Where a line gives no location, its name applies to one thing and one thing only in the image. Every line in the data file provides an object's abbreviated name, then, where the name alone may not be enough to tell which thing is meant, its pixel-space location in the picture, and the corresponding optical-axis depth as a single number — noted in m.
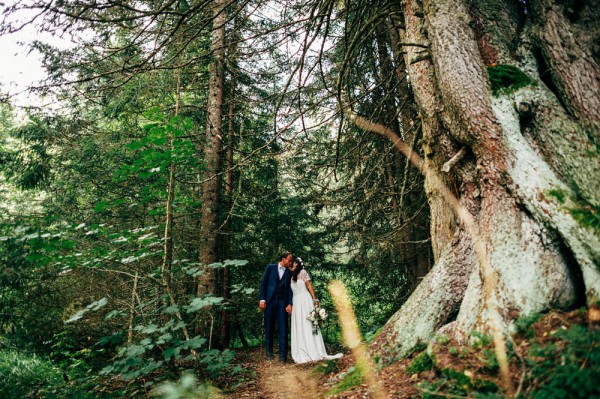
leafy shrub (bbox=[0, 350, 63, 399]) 4.62
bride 6.13
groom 6.39
